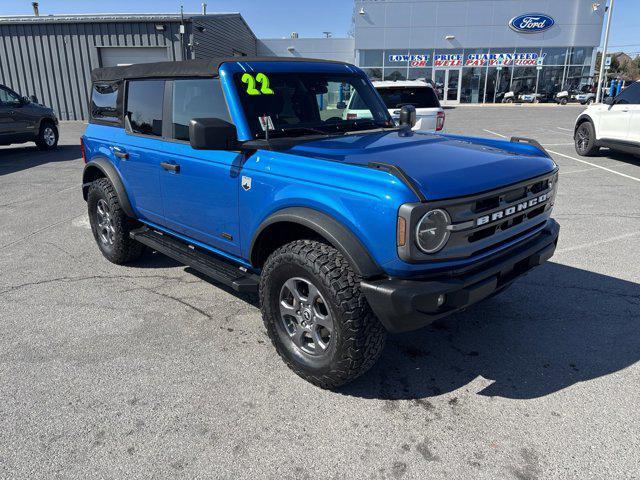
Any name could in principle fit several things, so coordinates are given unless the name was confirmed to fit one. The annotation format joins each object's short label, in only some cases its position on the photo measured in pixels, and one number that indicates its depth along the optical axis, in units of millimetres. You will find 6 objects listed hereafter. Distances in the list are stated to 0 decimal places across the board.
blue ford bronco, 2607
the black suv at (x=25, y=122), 12445
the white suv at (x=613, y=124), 9922
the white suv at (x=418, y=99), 9984
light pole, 30641
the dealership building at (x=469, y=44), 33969
